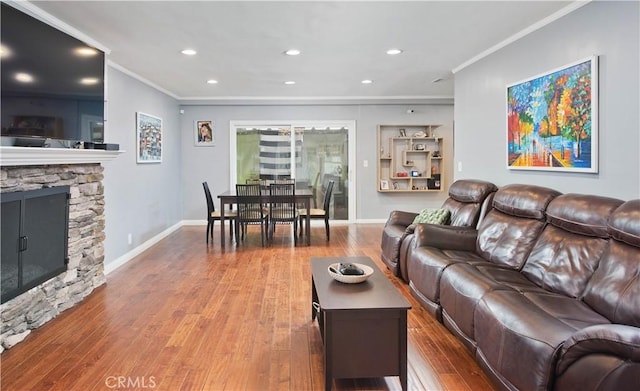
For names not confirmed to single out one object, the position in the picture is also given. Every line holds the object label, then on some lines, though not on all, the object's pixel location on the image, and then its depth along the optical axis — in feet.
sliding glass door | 26.07
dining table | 19.35
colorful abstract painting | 9.71
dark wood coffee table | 6.98
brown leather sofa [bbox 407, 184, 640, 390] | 5.32
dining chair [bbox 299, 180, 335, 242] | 20.95
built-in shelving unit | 25.68
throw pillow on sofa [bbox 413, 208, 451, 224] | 14.33
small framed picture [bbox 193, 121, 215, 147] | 25.58
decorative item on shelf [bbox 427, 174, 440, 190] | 25.68
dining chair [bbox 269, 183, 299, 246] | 19.47
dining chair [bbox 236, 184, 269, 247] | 19.22
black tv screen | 8.52
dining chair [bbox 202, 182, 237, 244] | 20.05
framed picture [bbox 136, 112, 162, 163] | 17.93
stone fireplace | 8.99
